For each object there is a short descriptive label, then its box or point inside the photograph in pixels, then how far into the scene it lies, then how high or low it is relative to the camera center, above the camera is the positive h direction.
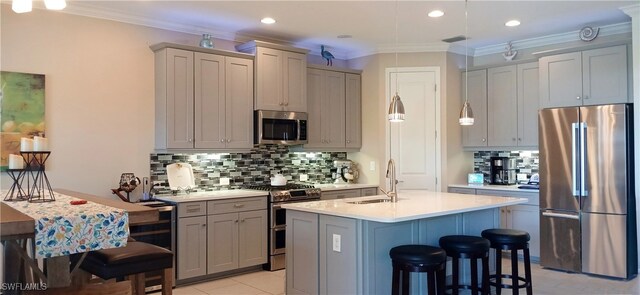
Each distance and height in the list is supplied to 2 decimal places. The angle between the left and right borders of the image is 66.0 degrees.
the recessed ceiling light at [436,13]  4.69 +1.33
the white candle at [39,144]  2.27 +0.04
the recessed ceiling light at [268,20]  4.93 +1.33
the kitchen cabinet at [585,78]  4.83 +0.75
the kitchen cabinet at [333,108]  6.01 +0.55
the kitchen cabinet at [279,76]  5.35 +0.84
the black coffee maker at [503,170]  6.06 -0.24
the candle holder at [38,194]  2.28 -0.21
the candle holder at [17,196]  2.37 -0.22
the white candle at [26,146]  2.26 +0.03
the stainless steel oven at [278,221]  5.19 -0.73
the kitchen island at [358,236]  3.35 -0.63
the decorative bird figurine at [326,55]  6.20 +1.22
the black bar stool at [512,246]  3.83 -0.75
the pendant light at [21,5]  2.61 +0.79
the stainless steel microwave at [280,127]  5.34 +0.27
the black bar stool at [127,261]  2.43 -0.55
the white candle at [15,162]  2.33 -0.05
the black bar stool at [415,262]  3.15 -0.72
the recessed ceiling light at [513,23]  5.08 +1.34
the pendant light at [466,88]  4.18 +0.80
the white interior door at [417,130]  6.18 +0.27
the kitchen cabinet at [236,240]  4.76 -0.88
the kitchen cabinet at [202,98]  4.76 +0.54
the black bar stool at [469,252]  3.52 -0.73
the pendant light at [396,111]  3.81 +0.31
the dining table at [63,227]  1.79 -0.28
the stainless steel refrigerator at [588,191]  4.64 -0.39
